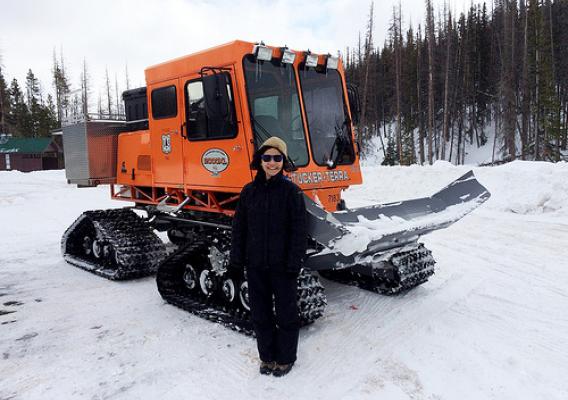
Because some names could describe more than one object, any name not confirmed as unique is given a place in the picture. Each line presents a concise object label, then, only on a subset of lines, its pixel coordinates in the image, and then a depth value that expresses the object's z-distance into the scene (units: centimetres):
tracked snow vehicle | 429
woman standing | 343
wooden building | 4000
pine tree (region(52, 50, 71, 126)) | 5705
